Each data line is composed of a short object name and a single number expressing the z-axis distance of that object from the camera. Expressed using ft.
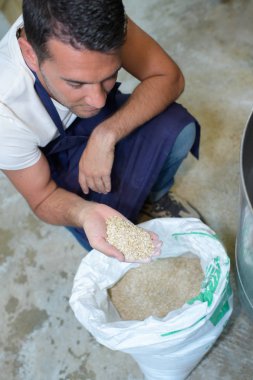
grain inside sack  3.21
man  2.28
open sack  2.64
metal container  2.30
